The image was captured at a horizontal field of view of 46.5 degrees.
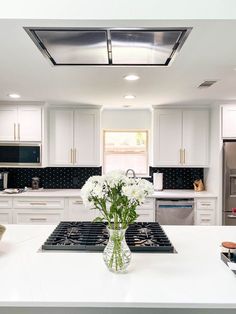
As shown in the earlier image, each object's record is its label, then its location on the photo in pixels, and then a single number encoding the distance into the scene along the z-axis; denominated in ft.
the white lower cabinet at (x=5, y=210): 13.33
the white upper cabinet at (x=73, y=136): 14.34
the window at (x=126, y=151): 15.75
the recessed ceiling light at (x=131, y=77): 8.56
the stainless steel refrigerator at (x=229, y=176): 12.51
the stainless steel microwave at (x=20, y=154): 13.94
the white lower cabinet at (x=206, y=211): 13.26
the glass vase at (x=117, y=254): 4.62
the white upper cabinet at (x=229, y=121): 12.98
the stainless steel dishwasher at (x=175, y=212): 13.29
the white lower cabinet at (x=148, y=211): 13.46
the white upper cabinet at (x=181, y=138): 14.15
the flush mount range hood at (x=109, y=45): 5.23
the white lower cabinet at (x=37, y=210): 13.33
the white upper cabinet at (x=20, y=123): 13.85
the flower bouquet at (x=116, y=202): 4.53
